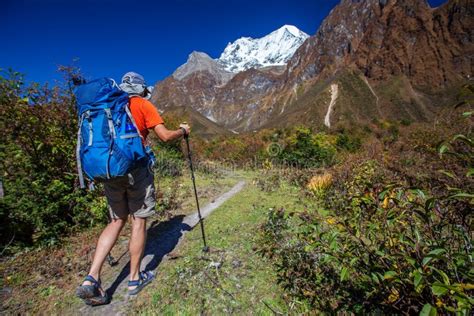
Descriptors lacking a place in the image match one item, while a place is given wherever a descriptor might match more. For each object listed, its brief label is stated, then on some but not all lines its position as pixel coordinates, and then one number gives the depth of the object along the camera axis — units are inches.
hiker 100.0
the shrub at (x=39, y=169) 144.8
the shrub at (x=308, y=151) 382.9
